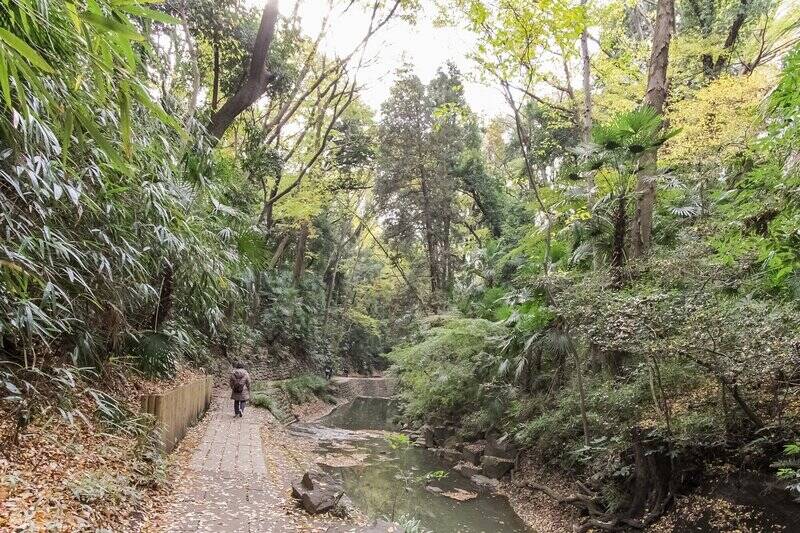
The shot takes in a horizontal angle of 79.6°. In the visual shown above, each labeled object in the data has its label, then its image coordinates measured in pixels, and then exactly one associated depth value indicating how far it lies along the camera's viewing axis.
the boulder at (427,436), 14.45
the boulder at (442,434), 13.95
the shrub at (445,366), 12.66
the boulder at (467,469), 11.05
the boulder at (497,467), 10.52
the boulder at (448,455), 12.40
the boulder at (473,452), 11.72
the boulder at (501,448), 10.76
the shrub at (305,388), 18.66
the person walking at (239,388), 10.16
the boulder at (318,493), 5.20
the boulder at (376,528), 4.62
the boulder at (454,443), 12.93
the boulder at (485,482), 10.14
